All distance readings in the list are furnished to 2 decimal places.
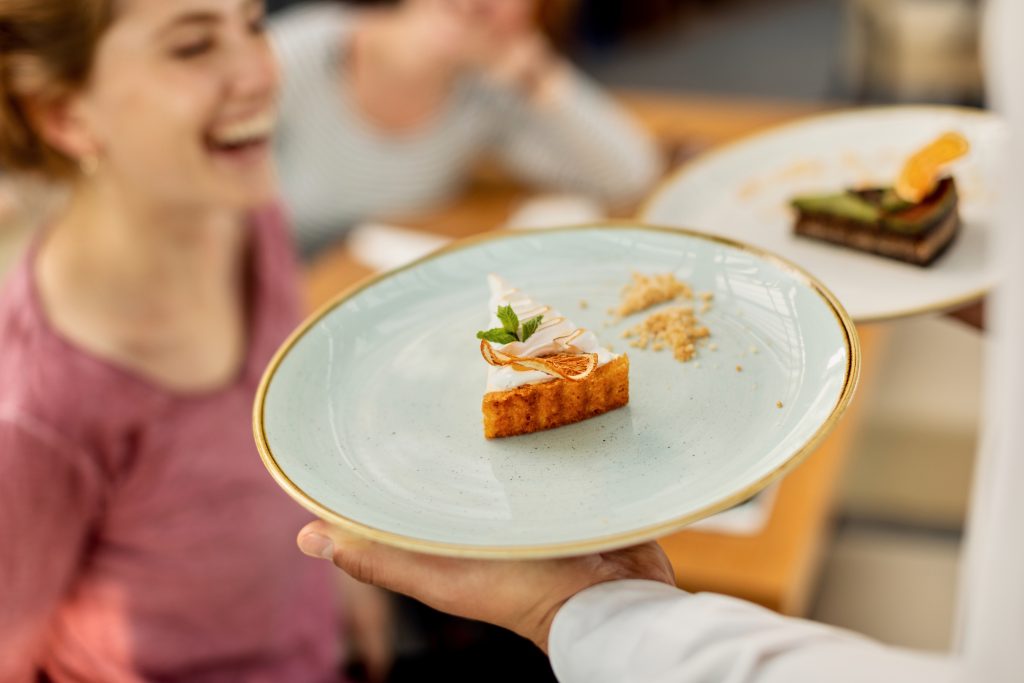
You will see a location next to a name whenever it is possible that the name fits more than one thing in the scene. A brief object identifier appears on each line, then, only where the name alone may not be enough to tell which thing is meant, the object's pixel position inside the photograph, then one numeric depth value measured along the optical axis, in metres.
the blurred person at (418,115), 2.68
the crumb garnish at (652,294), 1.01
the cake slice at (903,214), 1.17
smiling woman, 1.38
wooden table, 1.59
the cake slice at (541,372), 0.90
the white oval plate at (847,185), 1.14
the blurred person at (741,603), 0.60
